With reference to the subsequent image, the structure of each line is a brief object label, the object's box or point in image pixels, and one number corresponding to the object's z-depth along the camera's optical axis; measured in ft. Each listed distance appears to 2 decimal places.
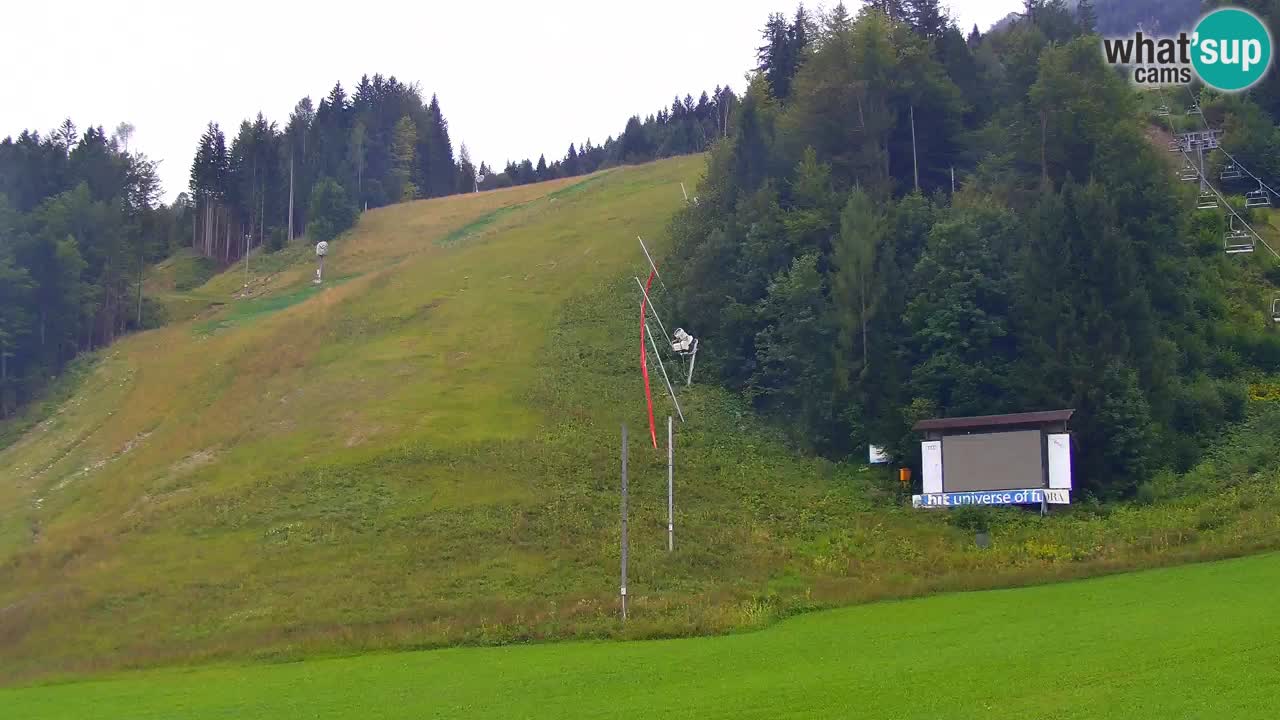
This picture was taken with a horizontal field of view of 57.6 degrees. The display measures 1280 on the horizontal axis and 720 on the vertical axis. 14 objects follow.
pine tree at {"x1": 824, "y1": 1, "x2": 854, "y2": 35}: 213.25
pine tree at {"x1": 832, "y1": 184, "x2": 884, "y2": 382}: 164.76
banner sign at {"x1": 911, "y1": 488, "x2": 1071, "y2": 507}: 135.85
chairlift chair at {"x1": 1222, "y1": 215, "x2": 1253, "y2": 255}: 181.78
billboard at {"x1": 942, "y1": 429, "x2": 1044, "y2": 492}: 137.69
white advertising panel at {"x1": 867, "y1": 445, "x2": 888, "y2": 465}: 153.48
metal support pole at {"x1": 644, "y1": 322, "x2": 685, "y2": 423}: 173.95
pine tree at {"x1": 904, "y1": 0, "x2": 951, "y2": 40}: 250.98
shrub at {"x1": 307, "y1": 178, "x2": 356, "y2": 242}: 331.16
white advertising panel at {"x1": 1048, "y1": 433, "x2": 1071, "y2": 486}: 135.95
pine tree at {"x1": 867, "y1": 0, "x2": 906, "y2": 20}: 254.27
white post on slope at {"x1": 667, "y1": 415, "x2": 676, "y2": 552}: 124.06
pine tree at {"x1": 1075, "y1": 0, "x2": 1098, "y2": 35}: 274.36
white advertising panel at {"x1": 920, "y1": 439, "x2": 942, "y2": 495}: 141.79
